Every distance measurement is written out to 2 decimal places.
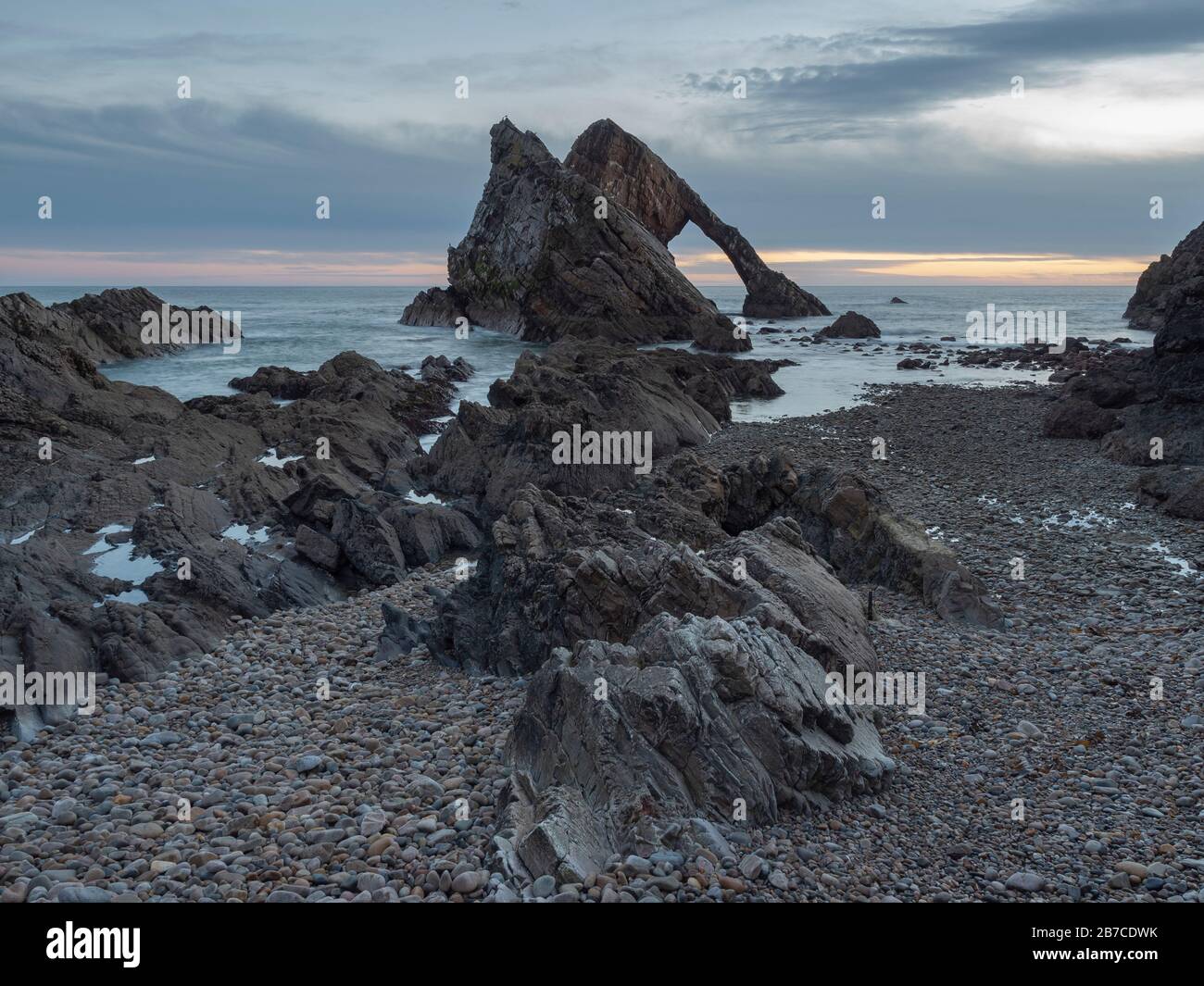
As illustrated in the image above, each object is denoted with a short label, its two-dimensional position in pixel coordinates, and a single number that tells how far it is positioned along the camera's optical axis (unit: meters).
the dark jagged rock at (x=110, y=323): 54.73
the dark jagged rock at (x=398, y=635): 12.97
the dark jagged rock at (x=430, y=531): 18.47
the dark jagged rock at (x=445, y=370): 49.61
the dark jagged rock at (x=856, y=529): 14.16
